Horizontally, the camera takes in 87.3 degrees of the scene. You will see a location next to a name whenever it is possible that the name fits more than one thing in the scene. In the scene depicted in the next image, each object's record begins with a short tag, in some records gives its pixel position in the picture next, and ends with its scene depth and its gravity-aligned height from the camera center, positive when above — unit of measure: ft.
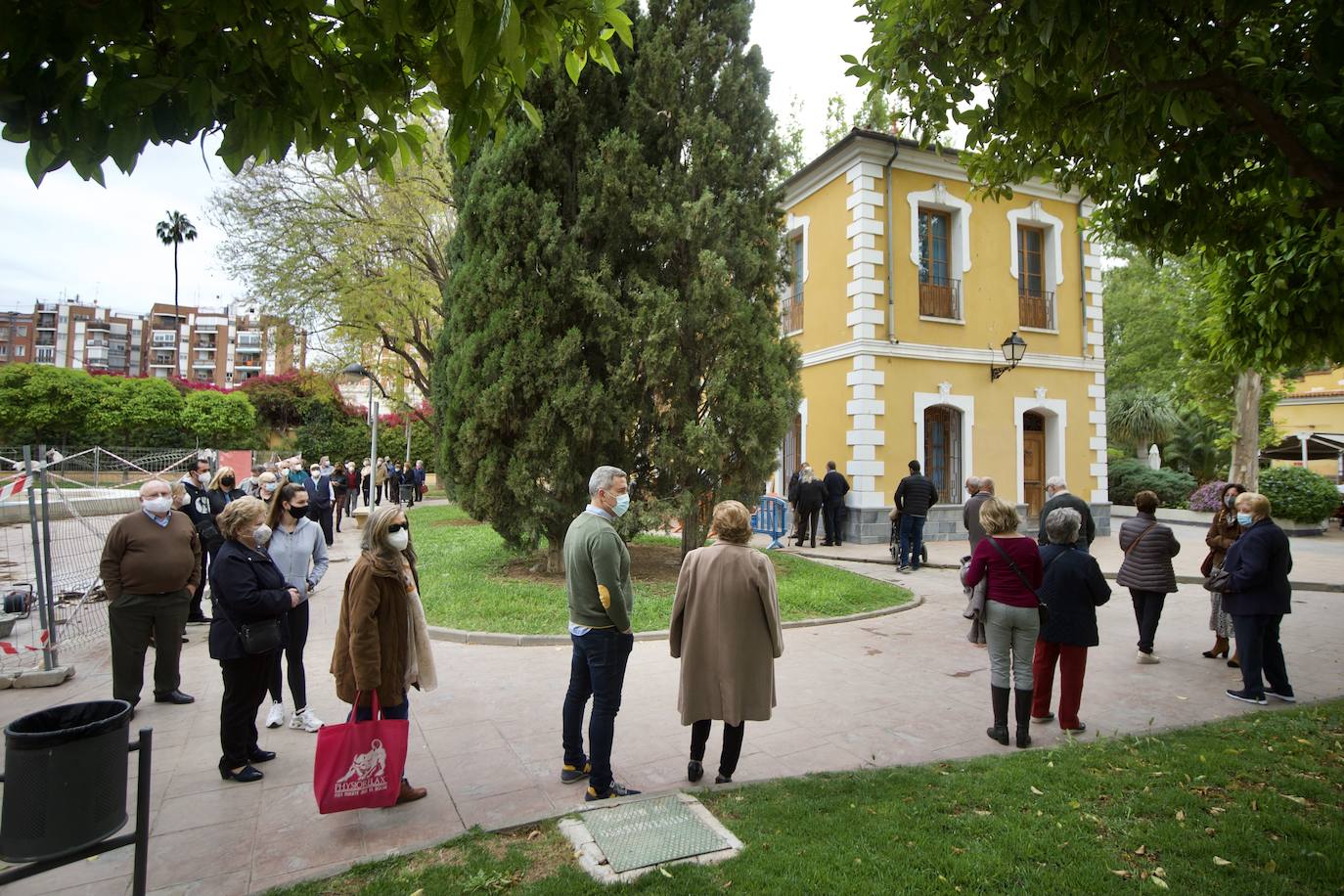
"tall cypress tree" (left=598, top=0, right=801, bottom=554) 33.55 +10.42
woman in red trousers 17.26 -3.28
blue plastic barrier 50.90 -3.59
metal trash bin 8.49 -3.98
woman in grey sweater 17.44 -2.34
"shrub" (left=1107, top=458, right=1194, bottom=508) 92.43 -1.32
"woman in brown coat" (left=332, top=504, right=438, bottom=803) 12.76 -2.96
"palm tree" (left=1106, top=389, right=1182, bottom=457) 104.12 +7.95
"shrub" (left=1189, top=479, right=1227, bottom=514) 77.15 -2.71
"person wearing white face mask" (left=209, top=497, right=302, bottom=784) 14.28 -3.20
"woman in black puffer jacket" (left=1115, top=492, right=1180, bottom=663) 23.25 -3.10
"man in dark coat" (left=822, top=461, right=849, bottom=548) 51.85 -2.18
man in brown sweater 17.53 -2.84
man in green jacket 13.61 -3.07
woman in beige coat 13.94 -3.43
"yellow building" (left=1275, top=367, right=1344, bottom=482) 104.53 +9.85
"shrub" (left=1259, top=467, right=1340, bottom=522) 59.67 -1.85
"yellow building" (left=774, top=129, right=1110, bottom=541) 53.26 +11.54
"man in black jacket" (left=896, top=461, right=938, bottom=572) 40.50 -2.18
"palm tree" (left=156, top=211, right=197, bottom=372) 209.26 +70.99
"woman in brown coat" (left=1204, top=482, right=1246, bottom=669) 23.43 -2.33
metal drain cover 11.41 -6.26
